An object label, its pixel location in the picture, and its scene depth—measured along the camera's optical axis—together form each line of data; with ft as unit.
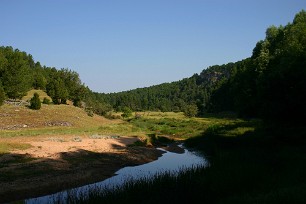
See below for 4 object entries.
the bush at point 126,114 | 381.34
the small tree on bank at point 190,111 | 419.54
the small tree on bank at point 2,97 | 218.75
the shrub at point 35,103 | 234.38
